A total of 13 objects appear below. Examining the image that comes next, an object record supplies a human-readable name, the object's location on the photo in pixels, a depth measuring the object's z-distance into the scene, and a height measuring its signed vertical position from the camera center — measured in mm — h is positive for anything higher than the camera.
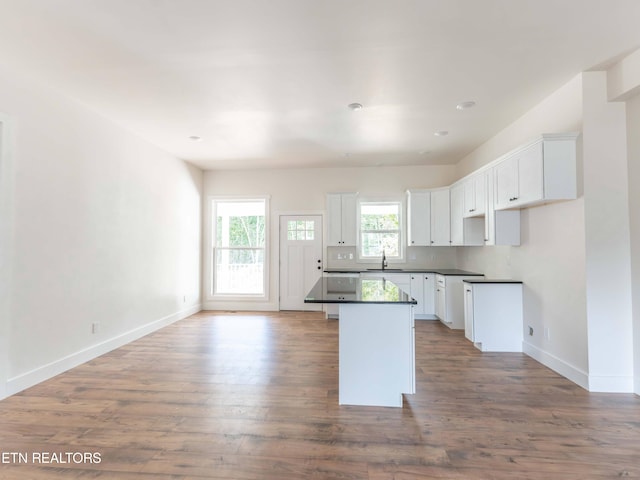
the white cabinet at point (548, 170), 2902 +734
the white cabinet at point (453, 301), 4848 -849
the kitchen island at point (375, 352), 2496 -850
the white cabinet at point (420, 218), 5590 +515
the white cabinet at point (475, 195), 4133 +724
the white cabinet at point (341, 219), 5855 +520
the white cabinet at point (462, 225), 4816 +334
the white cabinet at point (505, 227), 3803 +237
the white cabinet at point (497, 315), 3773 -840
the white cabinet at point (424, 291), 5336 -763
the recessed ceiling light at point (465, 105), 3402 +1562
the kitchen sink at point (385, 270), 5574 -418
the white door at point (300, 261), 6168 -281
